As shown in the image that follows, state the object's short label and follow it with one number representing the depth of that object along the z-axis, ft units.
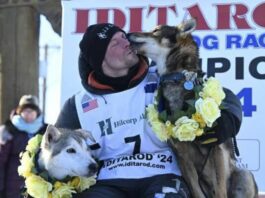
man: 21.58
